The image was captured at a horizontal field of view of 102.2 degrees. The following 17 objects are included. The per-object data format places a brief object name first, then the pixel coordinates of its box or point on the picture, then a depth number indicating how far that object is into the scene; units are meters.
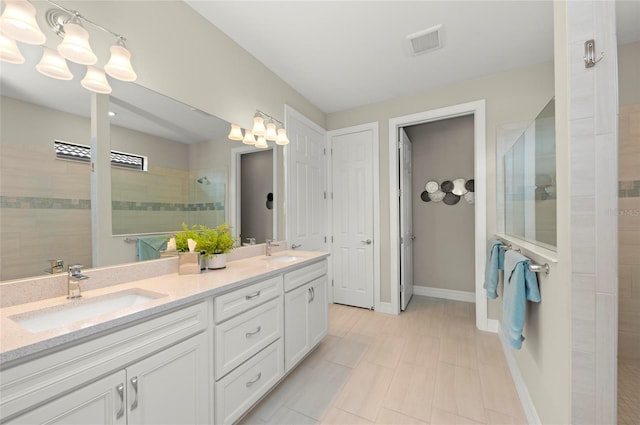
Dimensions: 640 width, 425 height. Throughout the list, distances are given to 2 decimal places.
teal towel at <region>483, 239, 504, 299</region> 2.11
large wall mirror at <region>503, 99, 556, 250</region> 1.28
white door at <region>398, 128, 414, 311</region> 3.24
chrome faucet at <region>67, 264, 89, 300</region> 1.13
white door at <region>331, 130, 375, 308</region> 3.33
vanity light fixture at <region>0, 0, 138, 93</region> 1.01
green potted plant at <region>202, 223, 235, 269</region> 1.75
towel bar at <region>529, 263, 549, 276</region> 1.25
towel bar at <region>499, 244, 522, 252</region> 1.98
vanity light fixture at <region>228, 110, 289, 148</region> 2.19
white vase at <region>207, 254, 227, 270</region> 1.75
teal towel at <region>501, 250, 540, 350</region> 1.36
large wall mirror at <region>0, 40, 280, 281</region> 1.08
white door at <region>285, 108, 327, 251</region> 2.82
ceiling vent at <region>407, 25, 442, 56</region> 2.05
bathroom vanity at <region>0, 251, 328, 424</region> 0.78
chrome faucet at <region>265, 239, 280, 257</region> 2.38
